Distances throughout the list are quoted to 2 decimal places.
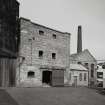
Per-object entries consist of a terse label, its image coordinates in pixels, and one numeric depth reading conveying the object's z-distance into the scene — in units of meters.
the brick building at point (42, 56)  20.62
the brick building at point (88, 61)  36.03
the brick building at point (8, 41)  18.02
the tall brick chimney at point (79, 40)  41.22
